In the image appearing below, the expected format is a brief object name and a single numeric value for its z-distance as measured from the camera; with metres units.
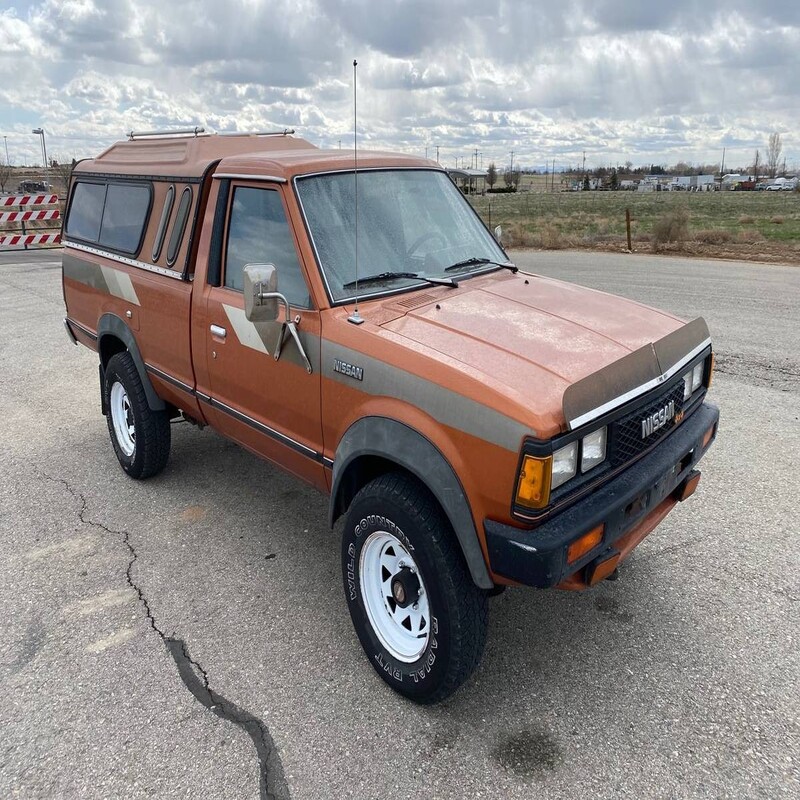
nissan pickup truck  2.40
